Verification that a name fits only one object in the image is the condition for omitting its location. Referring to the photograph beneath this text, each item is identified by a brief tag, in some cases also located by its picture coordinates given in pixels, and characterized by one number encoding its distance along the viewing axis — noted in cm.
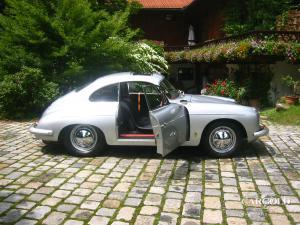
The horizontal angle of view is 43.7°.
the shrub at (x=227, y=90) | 1296
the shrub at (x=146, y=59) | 1361
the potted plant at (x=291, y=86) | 1142
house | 1325
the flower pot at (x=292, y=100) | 1141
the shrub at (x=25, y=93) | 1080
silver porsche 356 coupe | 661
